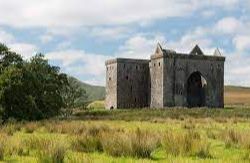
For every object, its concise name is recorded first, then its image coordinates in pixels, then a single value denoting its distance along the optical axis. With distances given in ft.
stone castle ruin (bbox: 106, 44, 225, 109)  287.28
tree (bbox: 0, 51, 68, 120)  128.57
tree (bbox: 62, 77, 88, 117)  306.80
